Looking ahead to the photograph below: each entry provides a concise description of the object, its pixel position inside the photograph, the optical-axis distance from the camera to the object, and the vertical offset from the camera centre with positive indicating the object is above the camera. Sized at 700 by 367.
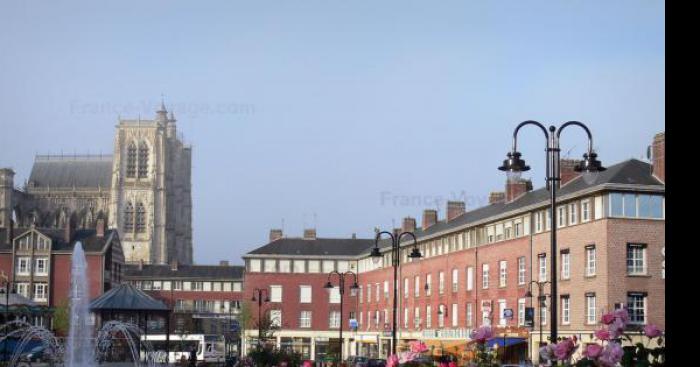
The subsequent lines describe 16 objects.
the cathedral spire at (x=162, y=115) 189.76 +29.88
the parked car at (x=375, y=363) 49.71 -4.23
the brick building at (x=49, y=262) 108.06 +1.54
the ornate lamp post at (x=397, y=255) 36.65 +0.87
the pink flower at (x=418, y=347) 13.17 -0.86
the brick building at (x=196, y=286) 141.12 -1.11
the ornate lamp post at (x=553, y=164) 20.00 +2.31
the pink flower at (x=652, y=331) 9.70 -0.47
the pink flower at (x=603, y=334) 10.04 -0.51
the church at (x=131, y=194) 177.75 +14.37
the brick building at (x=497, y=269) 51.16 +0.76
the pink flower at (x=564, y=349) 9.43 -0.62
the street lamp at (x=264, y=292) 103.95 -1.37
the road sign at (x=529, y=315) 51.74 -1.72
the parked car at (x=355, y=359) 56.66 -4.60
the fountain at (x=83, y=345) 45.37 -3.39
